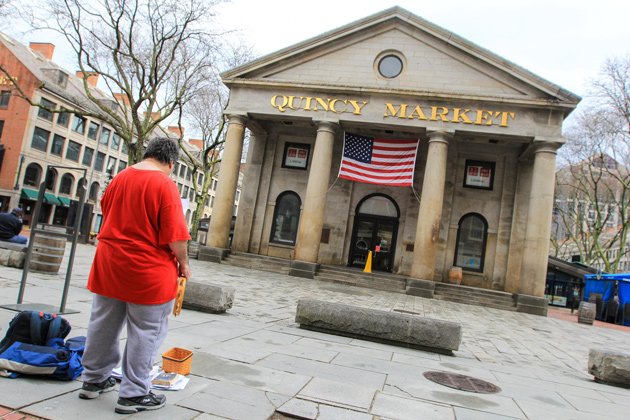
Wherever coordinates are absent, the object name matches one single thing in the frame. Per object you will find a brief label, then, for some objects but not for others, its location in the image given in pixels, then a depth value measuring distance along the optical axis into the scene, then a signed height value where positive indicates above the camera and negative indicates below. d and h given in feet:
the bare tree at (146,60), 70.33 +27.19
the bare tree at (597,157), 92.99 +30.99
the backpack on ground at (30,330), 12.49 -3.53
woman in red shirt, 10.97 -1.49
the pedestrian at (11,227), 37.45 -2.39
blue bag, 11.72 -4.10
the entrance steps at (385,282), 63.57 -3.95
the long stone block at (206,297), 27.22 -4.15
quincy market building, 65.00 +16.93
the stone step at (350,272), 67.67 -3.16
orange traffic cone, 71.25 -1.83
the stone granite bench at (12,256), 34.27 -4.32
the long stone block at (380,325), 24.03 -3.85
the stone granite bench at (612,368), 22.06 -3.78
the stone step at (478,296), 63.72 -3.84
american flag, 67.82 +14.21
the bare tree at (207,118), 97.50 +26.11
